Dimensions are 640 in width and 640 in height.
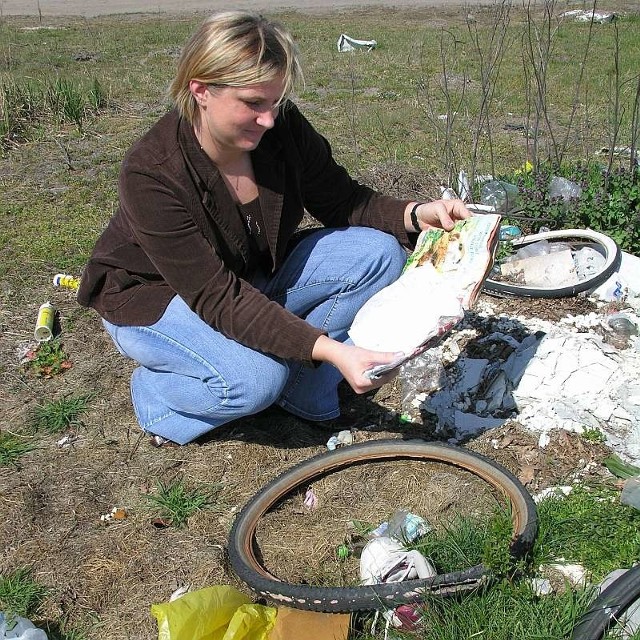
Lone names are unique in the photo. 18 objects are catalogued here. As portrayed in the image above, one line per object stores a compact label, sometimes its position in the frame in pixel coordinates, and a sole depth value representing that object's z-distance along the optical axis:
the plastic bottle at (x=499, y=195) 4.54
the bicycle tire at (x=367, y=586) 2.21
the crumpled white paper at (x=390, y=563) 2.32
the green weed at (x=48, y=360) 3.75
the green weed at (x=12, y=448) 3.15
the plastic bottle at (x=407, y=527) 2.55
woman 2.53
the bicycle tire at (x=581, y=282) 3.83
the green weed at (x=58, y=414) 3.34
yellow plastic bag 2.14
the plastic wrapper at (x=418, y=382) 3.35
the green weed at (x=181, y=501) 2.83
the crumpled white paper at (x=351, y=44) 11.62
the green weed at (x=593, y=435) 3.00
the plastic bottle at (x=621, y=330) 3.49
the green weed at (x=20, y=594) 2.43
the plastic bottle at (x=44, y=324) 3.93
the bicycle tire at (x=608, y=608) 2.06
